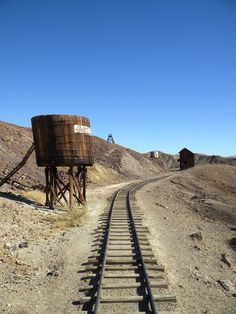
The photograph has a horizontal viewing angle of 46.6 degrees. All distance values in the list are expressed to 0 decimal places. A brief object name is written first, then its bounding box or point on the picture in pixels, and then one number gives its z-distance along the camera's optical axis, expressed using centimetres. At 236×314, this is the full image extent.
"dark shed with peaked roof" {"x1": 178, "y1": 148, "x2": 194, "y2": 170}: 5613
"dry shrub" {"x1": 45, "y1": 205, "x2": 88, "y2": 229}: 1123
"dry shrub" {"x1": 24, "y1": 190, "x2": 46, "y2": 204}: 1626
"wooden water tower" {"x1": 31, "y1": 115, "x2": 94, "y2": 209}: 1424
